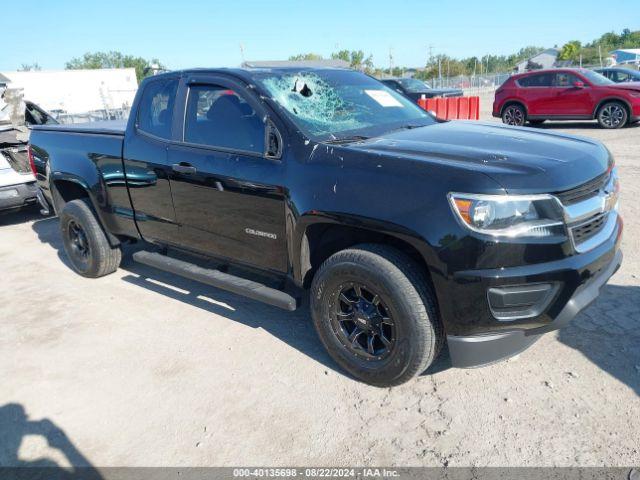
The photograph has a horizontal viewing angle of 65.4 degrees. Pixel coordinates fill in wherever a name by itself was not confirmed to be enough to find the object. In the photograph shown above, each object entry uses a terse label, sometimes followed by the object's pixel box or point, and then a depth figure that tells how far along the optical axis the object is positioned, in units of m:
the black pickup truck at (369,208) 2.38
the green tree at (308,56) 94.95
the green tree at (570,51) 69.62
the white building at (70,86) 41.75
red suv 12.27
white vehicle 6.88
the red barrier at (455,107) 14.18
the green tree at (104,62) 110.19
